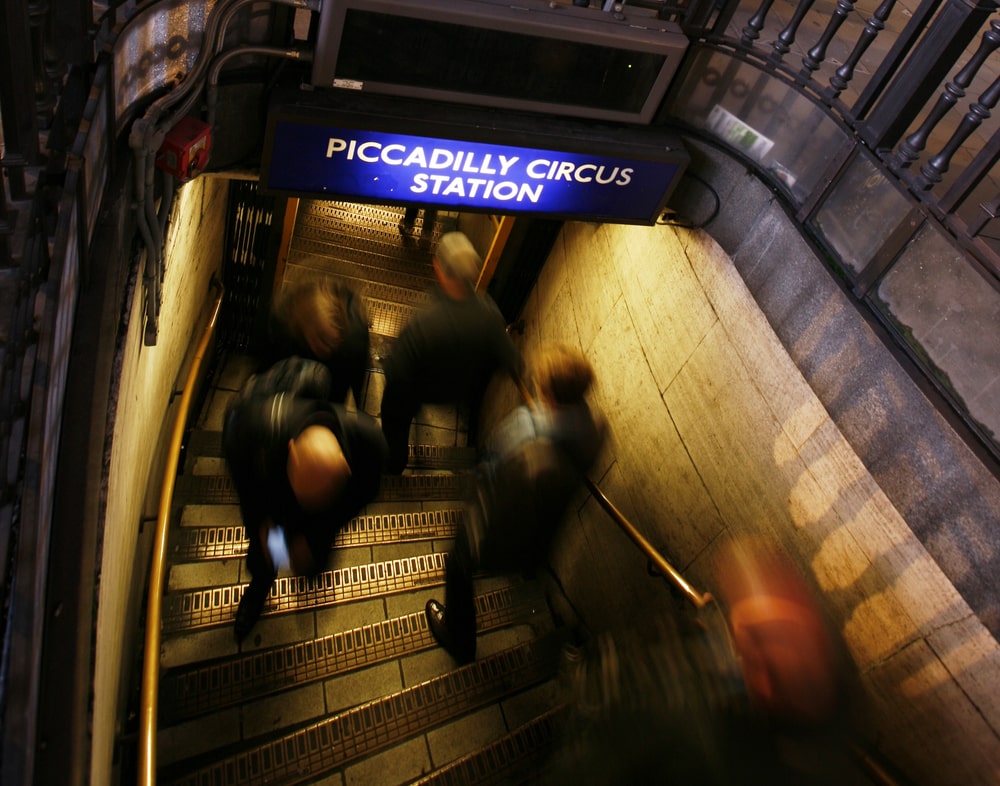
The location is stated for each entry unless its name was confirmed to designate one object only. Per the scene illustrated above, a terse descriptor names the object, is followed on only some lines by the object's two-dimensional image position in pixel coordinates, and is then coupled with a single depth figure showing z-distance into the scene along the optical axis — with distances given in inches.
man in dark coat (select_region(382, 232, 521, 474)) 148.2
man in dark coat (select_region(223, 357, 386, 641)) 112.3
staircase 132.3
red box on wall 102.1
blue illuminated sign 122.8
